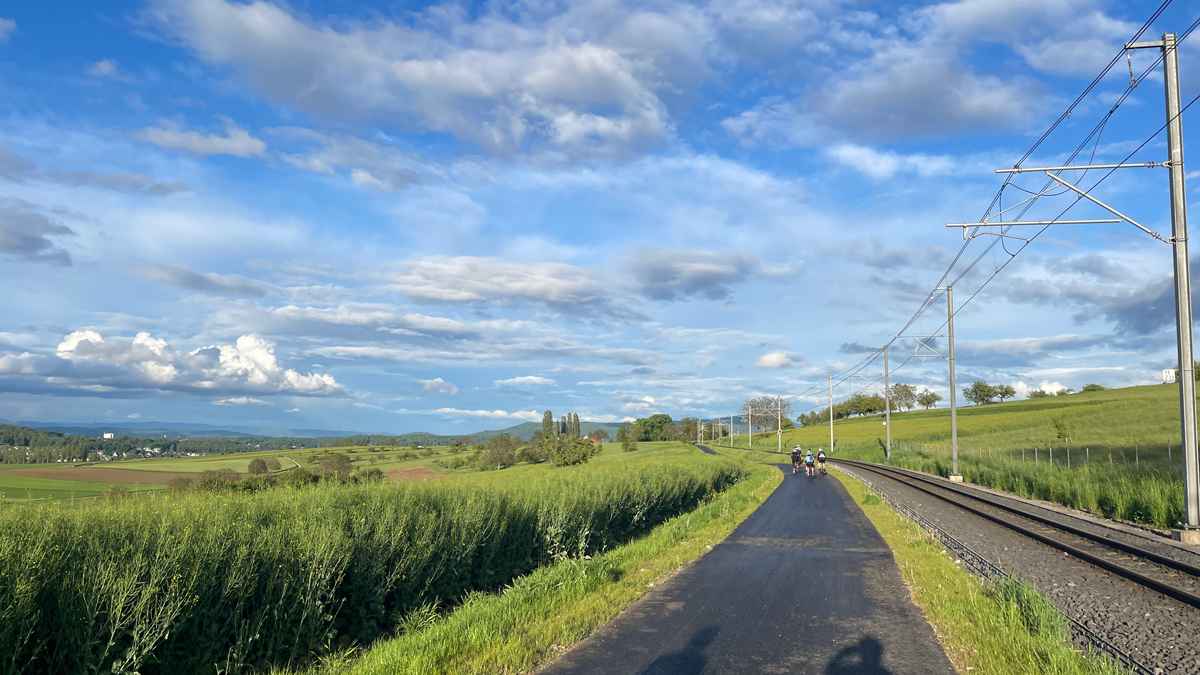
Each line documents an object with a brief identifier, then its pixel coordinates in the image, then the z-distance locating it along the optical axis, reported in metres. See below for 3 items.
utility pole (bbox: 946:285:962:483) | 38.45
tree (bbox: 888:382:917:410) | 173.38
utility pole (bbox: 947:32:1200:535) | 14.90
